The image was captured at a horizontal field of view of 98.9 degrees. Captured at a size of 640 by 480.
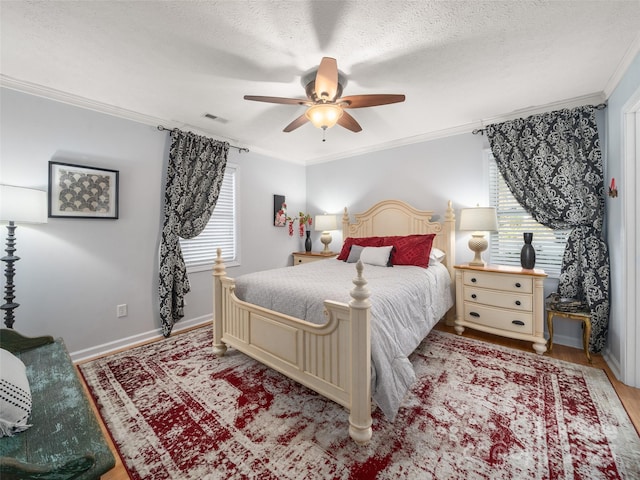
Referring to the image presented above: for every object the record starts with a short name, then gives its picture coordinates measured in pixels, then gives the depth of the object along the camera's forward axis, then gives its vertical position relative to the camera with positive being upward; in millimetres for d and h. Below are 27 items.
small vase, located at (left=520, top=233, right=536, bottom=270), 2797 -141
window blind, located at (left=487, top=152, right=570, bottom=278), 2914 +65
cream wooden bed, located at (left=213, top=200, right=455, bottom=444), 1569 -736
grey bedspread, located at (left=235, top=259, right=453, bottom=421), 1664 -467
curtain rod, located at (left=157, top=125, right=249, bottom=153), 3118 +1307
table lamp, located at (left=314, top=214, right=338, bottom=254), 4344 +289
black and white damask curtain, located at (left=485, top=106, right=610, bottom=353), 2523 +552
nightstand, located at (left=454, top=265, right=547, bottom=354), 2621 -629
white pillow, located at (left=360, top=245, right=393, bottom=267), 3159 -169
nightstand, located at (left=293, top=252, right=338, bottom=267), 4352 -251
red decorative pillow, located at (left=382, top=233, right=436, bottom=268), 3066 -106
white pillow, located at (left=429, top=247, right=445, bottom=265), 3155 -182
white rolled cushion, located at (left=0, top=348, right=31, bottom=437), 1017 -619
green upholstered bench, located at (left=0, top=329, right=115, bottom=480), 819 -720
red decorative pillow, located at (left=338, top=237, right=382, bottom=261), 3581 -27
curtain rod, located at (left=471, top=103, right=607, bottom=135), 2547 +1248
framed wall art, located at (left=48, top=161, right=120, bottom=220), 2488 +490
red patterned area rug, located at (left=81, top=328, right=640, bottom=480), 1419 -1152
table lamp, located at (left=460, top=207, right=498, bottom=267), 2906 +175
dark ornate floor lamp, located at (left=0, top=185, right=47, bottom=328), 1966 +215
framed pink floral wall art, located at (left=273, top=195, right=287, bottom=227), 4520 +504
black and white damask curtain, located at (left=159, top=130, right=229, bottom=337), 3117 +415
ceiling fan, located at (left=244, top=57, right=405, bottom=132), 1924 +1082
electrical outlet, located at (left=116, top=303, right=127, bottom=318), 2876 -723
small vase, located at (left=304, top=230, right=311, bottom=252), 4750 -31
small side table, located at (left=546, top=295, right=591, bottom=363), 2432 -690
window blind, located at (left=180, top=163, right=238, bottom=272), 3545 +66
